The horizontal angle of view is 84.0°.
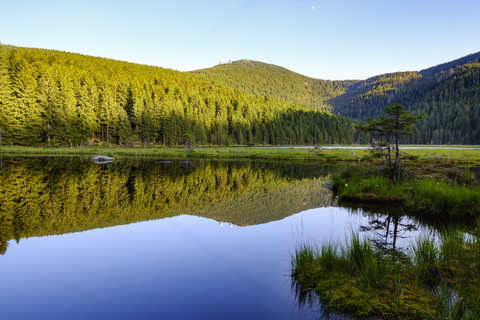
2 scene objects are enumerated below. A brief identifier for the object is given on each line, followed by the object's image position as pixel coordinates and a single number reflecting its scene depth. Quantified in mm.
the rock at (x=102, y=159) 38659
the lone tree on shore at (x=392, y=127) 16203
